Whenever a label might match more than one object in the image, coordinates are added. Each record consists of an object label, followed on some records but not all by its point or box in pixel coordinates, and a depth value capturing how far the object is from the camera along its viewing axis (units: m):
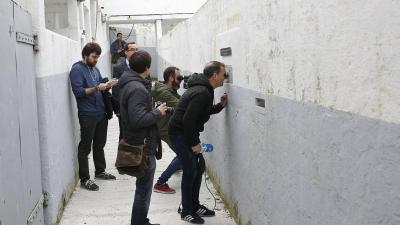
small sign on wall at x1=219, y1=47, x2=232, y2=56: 4.70
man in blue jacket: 5.82
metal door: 3.07
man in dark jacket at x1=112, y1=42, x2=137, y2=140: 6.95
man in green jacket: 5.76
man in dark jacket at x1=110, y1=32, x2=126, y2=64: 13.91
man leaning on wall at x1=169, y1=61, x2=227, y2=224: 4.40
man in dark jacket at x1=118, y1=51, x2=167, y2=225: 3.95
